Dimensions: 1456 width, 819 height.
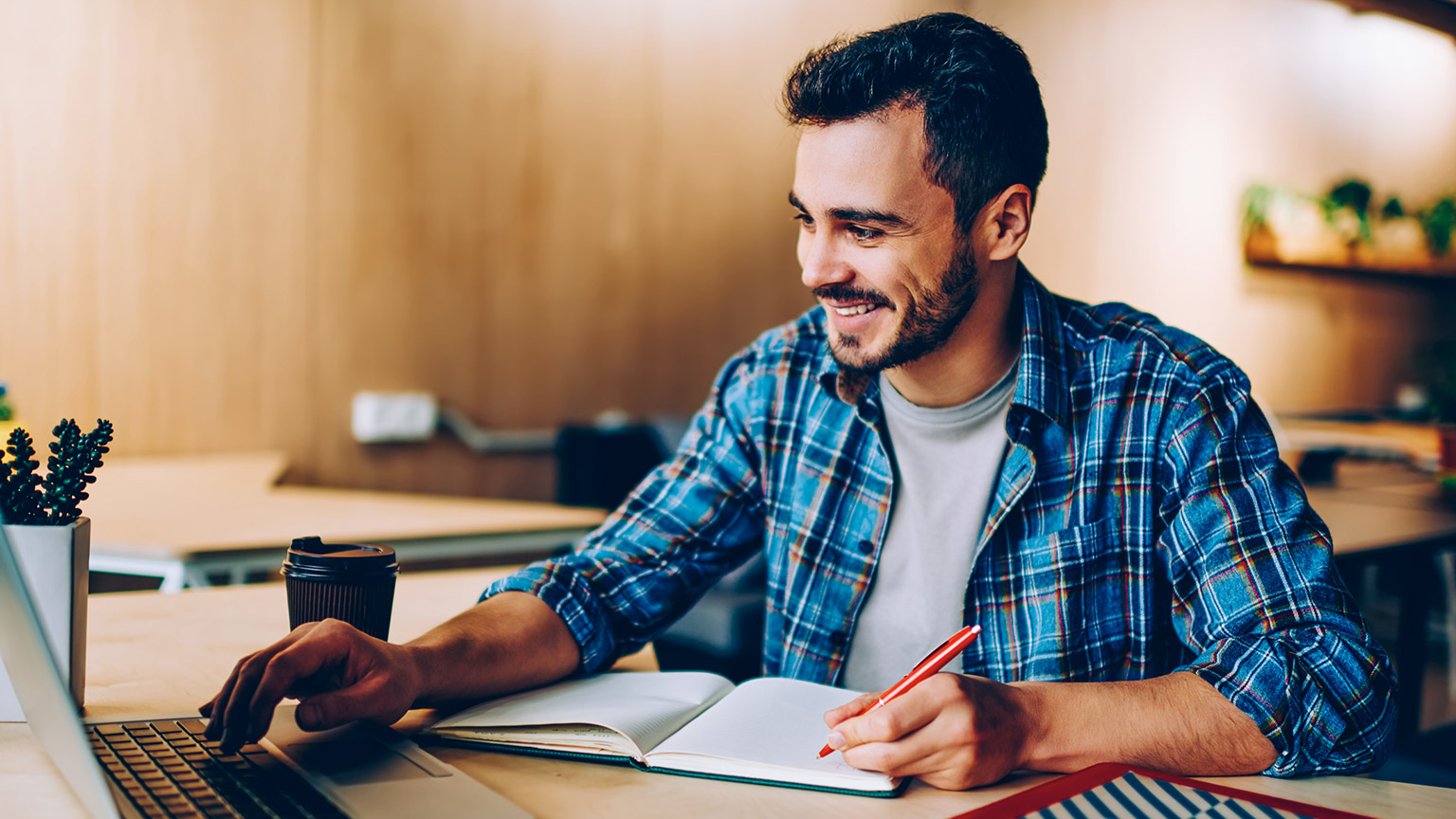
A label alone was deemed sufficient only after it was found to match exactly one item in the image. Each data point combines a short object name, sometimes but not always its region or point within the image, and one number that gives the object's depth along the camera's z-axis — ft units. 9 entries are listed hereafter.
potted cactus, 2.60
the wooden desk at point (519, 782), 2.37
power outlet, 9.48
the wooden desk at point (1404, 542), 6.54
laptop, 1.85
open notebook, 2.54
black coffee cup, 2.89
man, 2.82
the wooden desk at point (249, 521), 5.46
